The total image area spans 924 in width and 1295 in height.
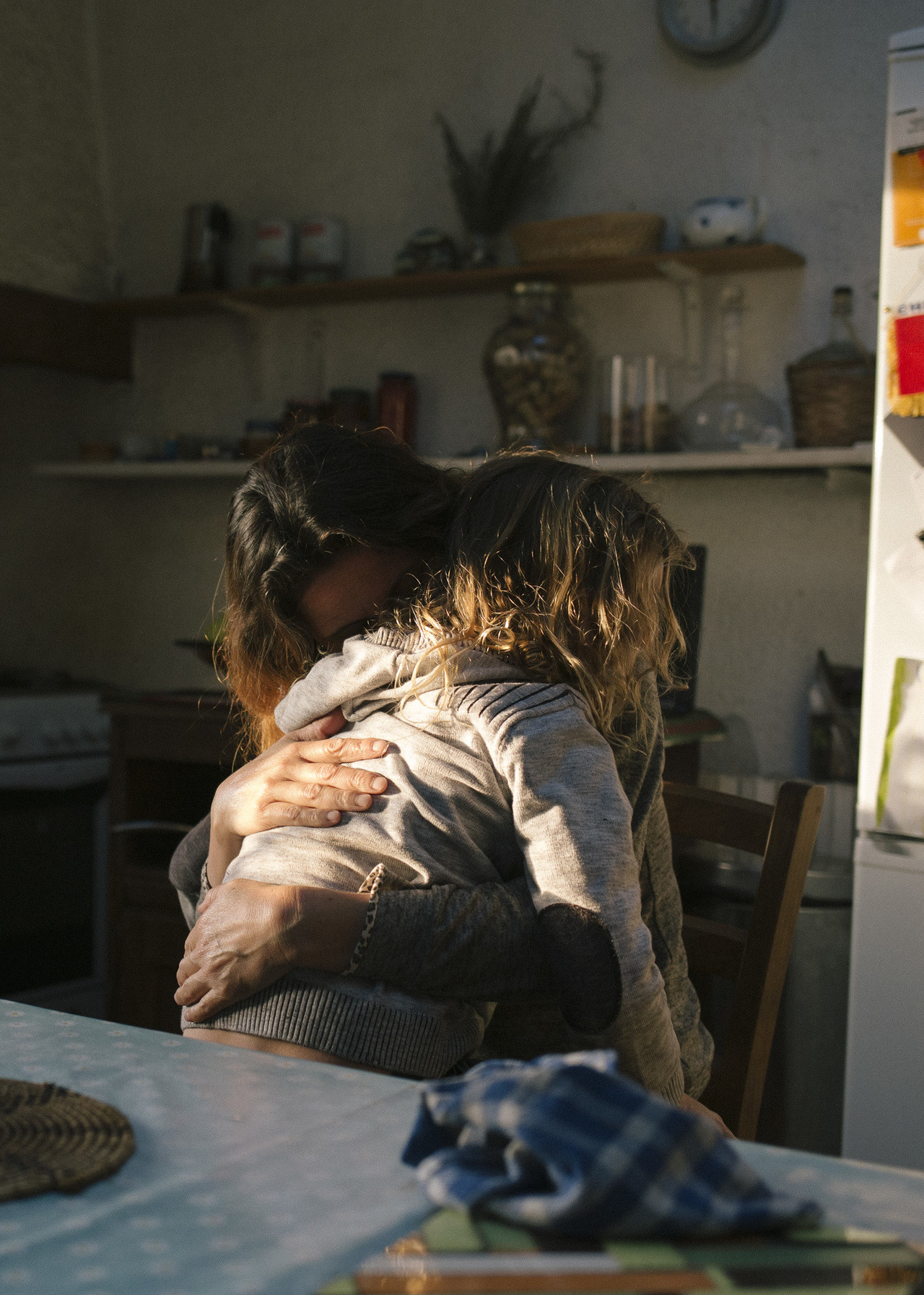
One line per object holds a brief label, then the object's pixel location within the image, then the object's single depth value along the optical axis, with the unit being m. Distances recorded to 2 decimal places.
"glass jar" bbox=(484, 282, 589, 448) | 2.73
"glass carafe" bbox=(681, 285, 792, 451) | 2.58
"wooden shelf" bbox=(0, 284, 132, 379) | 3.27
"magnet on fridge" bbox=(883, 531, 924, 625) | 1.71
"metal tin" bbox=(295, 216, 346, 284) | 3.11
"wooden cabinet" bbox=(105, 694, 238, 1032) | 2.67
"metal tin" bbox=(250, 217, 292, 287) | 3.14
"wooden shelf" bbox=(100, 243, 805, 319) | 2.57
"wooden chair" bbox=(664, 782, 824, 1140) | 1.22
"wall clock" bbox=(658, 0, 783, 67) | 2.64
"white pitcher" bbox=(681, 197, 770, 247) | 2.54
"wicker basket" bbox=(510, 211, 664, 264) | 2.61
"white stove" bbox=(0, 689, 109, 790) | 2.96
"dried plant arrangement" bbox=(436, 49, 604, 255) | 2.83
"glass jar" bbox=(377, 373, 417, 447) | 3.03
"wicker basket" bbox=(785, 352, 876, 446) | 2.42
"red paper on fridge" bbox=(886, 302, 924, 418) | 1.70
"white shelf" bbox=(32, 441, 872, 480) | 2.41
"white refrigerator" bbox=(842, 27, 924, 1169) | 1.71
